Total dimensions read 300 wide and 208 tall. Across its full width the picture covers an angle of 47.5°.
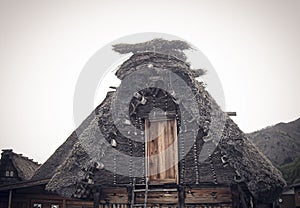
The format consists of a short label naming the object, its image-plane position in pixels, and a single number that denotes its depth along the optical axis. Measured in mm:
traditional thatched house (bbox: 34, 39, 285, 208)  8703
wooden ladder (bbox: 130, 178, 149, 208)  9094
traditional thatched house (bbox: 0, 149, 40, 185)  23094
